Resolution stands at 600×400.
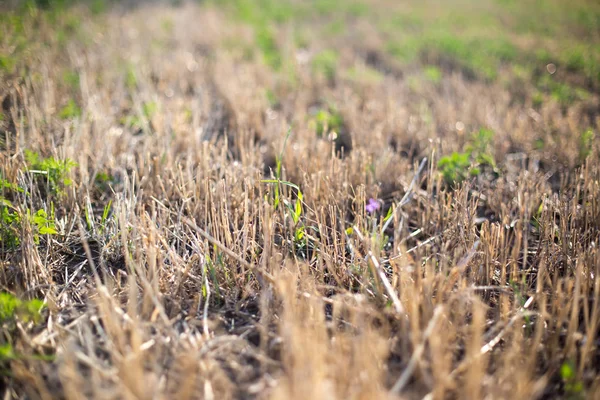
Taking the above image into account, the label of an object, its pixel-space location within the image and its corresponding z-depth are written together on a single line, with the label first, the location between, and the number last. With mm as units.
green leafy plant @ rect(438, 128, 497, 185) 3166
